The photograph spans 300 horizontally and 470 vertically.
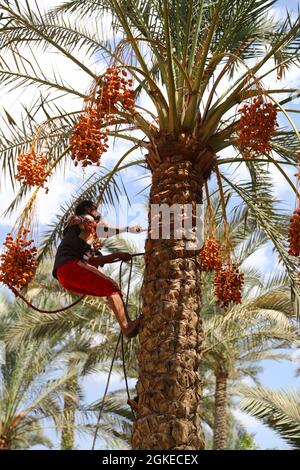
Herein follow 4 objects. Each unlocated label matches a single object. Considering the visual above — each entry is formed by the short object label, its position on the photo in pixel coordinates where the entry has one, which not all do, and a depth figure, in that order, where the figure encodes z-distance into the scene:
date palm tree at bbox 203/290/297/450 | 14.71
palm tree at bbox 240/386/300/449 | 11.82
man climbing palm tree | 6.36
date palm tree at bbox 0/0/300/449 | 5.43
